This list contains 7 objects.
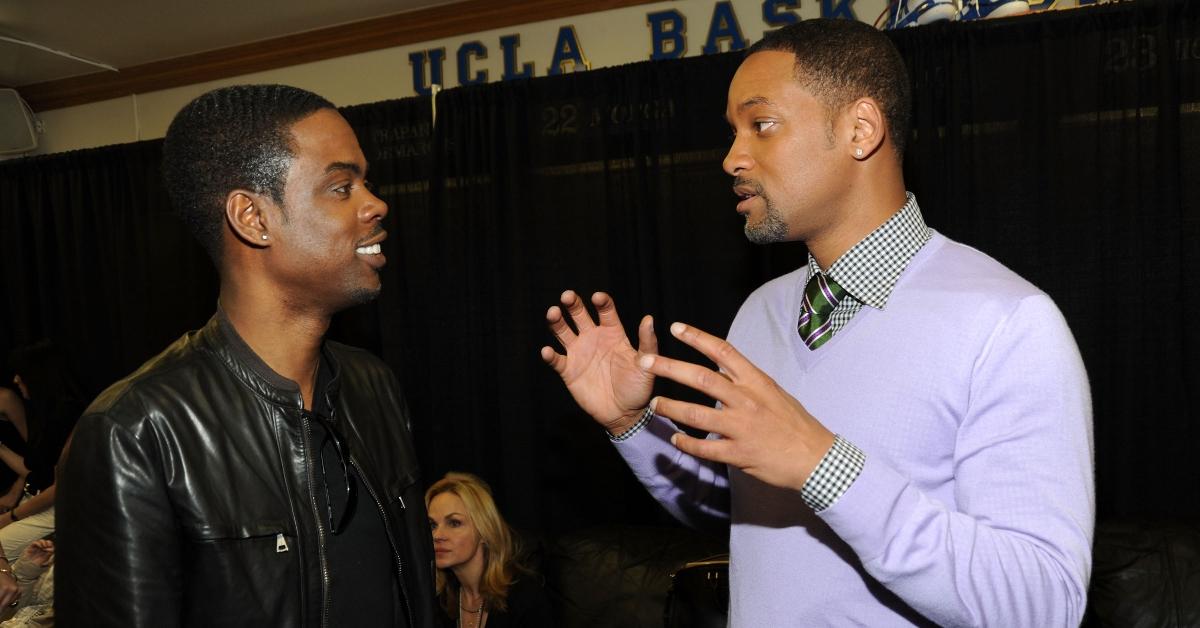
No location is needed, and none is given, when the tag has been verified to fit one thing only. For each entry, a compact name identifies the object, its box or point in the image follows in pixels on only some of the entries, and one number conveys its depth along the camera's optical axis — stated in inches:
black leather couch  110.7
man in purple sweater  42.5
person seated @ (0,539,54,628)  146.7
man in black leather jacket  51.4
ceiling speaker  215.8
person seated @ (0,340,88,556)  179.5
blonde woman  128.0
